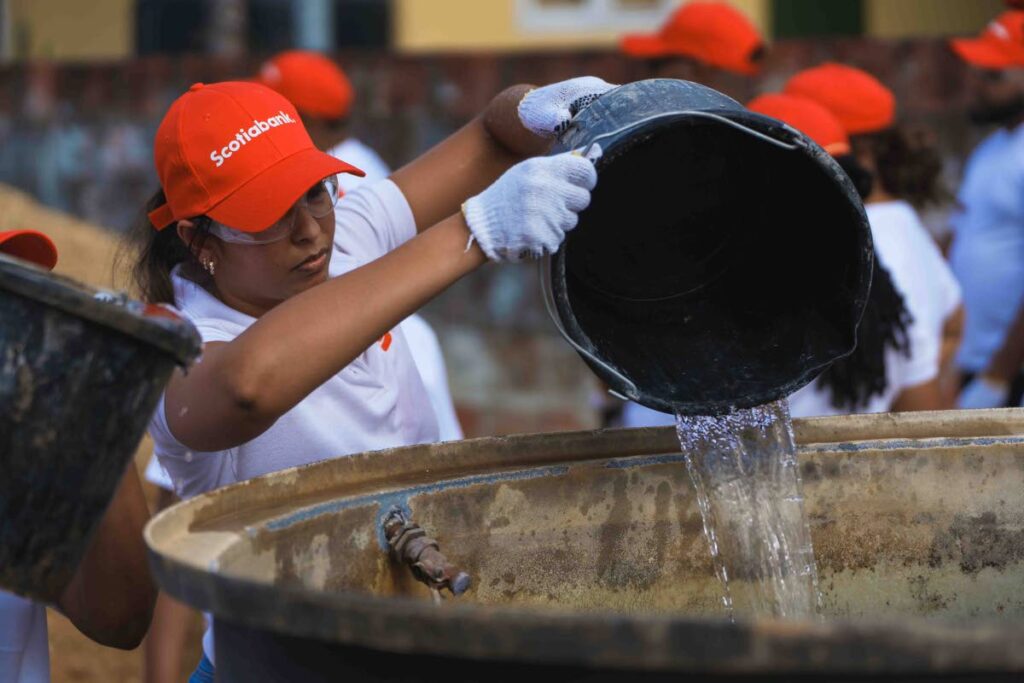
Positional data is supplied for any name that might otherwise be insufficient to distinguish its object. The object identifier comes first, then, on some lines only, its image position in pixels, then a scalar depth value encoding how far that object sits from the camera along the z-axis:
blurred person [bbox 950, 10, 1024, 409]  5.18
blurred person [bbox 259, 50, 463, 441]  5.67
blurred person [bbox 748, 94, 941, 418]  4.01
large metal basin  1.75
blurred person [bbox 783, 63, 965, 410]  4.32
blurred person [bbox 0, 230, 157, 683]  2.21
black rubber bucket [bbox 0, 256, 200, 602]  1.77
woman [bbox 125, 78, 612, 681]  2.16
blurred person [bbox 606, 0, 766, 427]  5.35
